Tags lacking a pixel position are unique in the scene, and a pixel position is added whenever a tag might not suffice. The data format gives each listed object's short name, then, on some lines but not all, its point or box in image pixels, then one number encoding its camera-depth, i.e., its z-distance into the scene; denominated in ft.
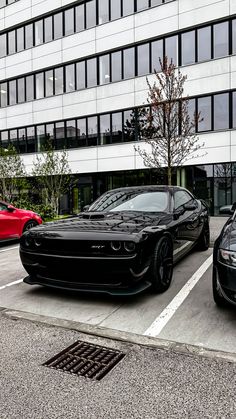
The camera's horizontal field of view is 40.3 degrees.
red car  28.14
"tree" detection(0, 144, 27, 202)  54.49
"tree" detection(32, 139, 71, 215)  56.85
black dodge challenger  12.44
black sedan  10.85
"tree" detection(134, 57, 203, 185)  36.78
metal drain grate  8.59
